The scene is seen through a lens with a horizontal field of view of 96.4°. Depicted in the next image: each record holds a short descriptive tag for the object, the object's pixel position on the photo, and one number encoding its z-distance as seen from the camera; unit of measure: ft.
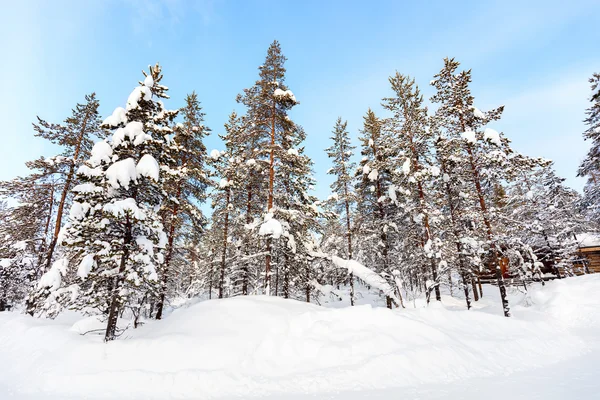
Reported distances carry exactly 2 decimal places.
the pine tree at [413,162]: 50.42
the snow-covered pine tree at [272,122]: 47.14
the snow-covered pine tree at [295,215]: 47.11
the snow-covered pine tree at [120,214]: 29.17
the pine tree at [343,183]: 66.43
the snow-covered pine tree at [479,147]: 43.50
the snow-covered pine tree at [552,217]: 79.51
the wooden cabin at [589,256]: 88.25
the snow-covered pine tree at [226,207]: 61.21
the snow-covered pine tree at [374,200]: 59.93
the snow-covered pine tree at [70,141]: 49.98
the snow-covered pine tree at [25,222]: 49.06
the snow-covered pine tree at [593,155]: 60.90
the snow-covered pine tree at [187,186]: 49.78
